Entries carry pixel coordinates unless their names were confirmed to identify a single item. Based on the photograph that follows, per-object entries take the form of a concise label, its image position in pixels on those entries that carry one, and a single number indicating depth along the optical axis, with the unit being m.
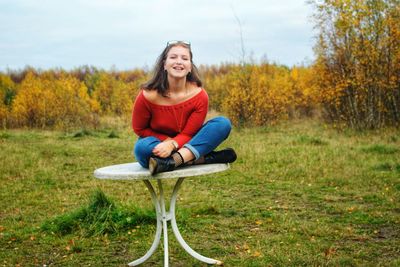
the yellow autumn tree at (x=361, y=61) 14.89
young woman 4.02
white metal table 3.62
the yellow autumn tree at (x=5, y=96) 21.88
